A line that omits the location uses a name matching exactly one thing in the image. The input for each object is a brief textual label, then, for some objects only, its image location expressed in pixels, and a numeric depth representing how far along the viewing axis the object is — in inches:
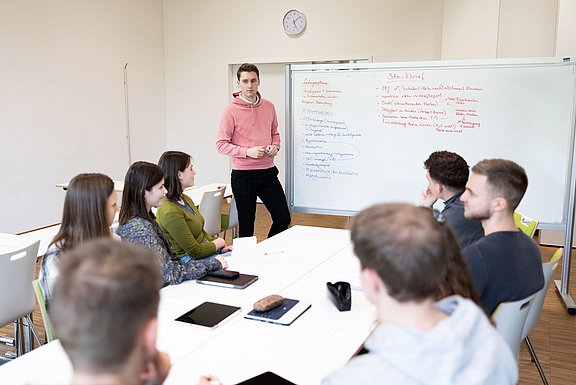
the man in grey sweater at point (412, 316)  39.6
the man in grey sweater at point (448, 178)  101.4
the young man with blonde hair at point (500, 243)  72.1
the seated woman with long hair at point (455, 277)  54.8
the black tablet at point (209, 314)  71.3
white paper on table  106.5
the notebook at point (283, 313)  72.0
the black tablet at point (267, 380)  55.5
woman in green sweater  114.0
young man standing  155.8
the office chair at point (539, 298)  82.3
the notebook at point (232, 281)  86.1
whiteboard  150.8
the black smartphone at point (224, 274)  89.2
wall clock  278.1
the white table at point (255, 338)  58.6
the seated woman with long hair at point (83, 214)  79.4
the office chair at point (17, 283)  92.8
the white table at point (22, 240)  115.6
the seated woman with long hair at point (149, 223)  89.8
